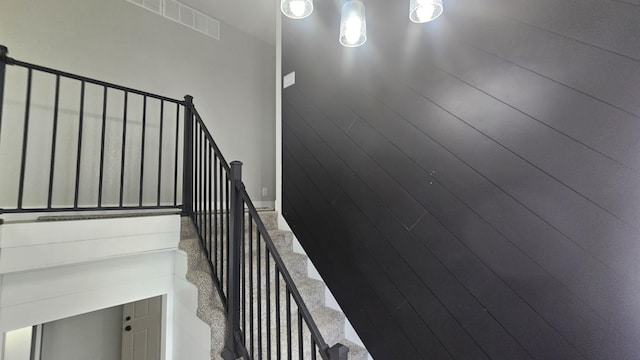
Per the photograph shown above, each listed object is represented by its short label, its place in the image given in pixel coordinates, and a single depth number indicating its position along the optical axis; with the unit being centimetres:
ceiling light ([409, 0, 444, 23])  147
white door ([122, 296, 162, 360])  319
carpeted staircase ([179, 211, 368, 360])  170
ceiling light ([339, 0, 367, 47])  170
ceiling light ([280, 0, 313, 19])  163
